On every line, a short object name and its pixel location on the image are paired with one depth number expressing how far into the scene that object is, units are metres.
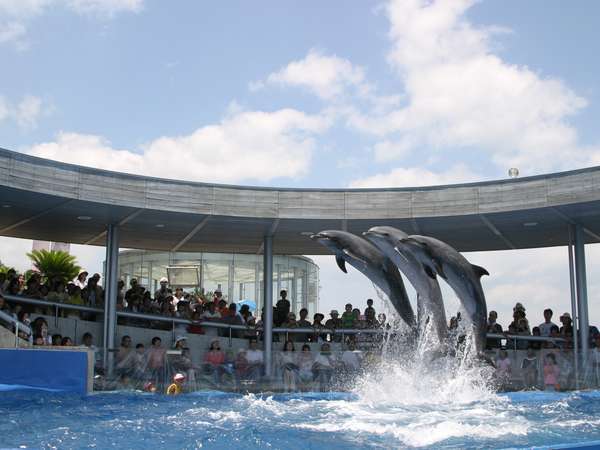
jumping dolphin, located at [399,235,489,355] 12.77
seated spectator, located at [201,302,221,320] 18.04
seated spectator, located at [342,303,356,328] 18.17
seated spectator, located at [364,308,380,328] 18.02
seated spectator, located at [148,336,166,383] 14.21
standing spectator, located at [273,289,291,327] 19.19
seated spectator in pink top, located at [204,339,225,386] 14.70
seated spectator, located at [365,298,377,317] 18.47
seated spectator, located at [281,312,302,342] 18.77
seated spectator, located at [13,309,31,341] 13.40
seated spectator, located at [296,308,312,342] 18.56
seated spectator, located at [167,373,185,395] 13.90
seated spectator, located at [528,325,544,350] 17.05
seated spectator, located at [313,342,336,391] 15.09
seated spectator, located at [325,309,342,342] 18.11
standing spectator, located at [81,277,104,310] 17.10
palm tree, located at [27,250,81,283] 29.42
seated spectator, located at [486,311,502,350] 17.06
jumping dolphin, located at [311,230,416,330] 13.44
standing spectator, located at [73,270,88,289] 17.90
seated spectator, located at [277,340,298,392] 15.12
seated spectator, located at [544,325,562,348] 17.35
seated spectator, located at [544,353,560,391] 15.05
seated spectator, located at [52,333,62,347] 14.81
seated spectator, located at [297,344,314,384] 15.16
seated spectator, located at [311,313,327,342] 18.19
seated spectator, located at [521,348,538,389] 15.06
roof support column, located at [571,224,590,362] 17.14
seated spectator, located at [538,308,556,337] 17.86
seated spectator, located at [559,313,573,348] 17.70
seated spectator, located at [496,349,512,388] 14.98
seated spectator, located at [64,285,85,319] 16.30
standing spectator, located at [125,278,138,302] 18.13
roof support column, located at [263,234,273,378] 18.23
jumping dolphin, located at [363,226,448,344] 13.35
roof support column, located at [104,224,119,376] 16.84
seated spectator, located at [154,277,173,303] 18.36
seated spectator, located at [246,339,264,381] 15.12
